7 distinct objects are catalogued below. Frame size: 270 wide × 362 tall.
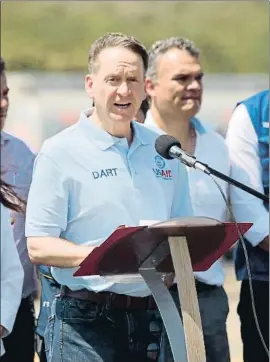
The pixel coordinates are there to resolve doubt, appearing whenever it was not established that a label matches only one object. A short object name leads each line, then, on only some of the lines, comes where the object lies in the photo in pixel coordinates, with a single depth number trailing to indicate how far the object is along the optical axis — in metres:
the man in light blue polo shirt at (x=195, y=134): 8.98
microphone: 6.70
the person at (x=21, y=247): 9.14
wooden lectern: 6.43
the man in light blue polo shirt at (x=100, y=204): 7.32
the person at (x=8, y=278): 6.28
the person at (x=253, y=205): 9.34
